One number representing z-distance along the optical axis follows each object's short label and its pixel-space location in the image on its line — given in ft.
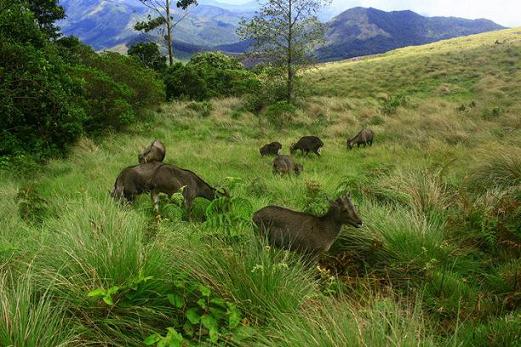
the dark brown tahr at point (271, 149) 41.51
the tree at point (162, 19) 99.04
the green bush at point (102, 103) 49.85
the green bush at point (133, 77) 61.52
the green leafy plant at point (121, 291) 9.28
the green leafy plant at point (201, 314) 9.70
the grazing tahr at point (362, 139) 47.01
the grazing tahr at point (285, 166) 32.04
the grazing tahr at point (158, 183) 21.26
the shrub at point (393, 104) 70.44
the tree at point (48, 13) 68.85
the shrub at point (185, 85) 89.20
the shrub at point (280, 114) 61.67
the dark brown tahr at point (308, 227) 15.55
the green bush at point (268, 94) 77.36
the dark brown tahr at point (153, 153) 29.65
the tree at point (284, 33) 71.10
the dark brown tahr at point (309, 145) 42.73
